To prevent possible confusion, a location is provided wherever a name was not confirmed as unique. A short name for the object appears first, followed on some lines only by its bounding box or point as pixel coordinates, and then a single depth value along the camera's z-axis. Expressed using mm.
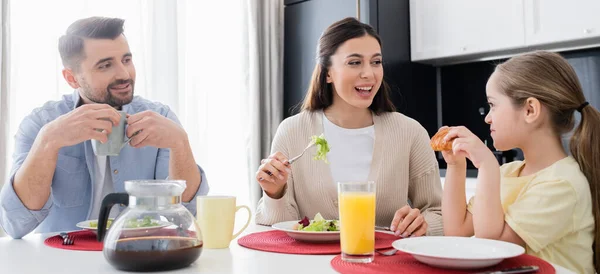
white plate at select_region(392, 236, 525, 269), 900
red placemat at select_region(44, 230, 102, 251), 1168
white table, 967
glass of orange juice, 996
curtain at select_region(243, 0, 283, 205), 3469
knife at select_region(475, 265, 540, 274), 887
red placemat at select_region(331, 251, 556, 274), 923
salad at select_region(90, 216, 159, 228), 969
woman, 1779
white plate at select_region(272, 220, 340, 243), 1176
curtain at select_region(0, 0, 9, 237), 2434
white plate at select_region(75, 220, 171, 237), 966
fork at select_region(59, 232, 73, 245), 1207
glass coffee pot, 944
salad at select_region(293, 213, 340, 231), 1228
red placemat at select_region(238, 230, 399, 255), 1109
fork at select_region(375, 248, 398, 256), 1055
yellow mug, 1159
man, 1387
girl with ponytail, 1188
